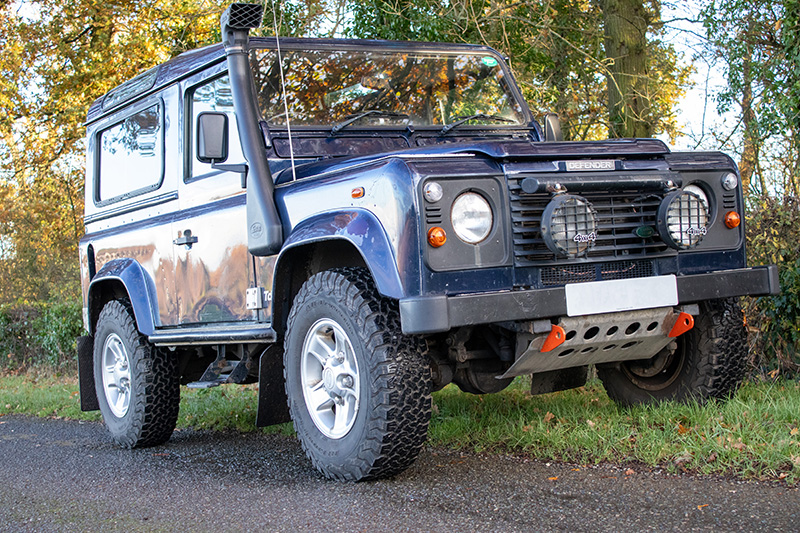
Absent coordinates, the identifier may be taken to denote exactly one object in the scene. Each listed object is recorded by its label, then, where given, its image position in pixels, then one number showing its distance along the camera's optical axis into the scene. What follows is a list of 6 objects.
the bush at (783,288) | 6.05
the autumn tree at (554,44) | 9.71
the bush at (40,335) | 13.81
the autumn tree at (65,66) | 15.34
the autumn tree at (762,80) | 7.34
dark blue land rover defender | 3.73
